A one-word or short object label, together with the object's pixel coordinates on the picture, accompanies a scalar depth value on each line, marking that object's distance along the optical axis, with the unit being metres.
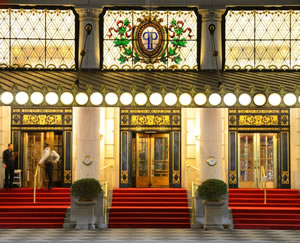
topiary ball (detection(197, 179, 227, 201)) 23.36
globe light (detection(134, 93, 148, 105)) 23.83
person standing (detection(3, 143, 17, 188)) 26.89
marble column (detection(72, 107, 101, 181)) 24.55
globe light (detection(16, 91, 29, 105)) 23.72
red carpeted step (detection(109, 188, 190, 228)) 24.11
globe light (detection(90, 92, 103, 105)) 23.98
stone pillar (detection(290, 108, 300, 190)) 28.02
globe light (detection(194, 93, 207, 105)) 23.84
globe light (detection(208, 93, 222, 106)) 23.84
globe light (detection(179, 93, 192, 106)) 23.86
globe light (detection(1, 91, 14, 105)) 23.75
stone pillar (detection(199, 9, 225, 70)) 27.98
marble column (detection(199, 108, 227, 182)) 24.50
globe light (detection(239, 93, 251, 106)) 23.72
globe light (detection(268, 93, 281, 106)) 23.72
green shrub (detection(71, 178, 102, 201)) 23.45
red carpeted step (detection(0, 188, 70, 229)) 23.81
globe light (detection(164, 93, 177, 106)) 23.84
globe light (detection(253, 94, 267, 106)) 23.75
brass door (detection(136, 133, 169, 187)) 28.92
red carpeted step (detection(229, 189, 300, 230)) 23.84
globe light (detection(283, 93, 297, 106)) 23.77
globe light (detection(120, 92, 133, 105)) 23.83
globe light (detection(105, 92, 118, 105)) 23.89
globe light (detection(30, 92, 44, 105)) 23.81
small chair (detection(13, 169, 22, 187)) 28.12
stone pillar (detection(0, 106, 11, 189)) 28.16
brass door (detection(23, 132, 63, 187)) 29.03
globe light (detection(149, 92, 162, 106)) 23.83
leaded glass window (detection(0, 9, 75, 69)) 28.28
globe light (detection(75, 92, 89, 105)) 23.97
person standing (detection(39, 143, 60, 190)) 27.14
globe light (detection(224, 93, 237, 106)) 23.78
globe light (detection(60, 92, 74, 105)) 23.85
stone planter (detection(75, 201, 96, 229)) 23.66
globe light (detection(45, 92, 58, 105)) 23.86
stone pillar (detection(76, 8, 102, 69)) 27.89
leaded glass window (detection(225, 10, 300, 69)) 28.38
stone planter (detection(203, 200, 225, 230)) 23.58
